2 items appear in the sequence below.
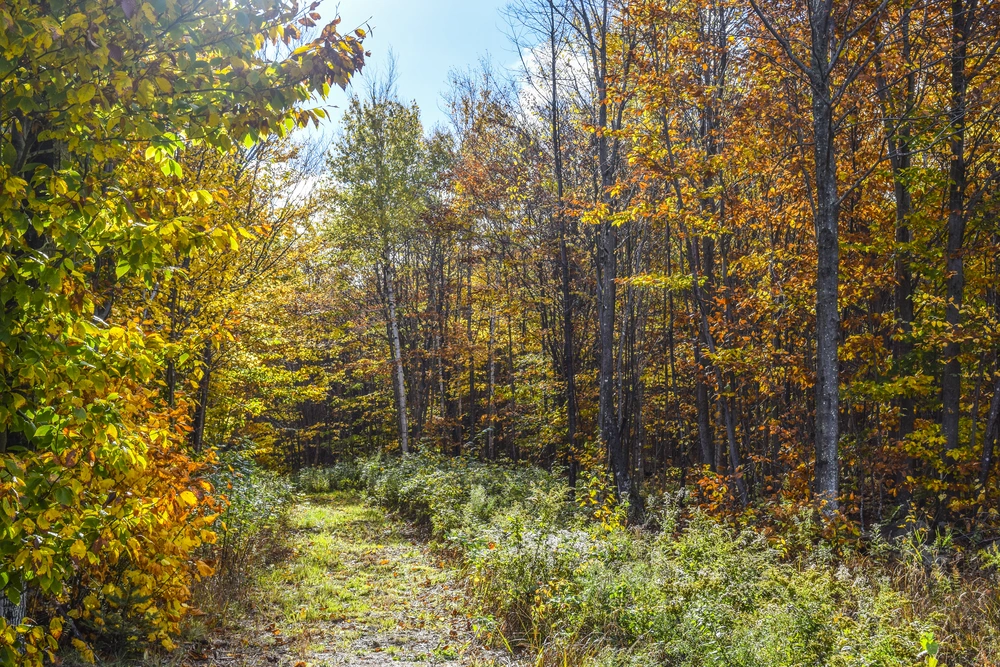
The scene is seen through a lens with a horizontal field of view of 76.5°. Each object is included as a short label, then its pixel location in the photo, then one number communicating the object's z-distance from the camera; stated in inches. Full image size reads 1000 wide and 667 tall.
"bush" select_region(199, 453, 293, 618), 268.1
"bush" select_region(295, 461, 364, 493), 765.9
